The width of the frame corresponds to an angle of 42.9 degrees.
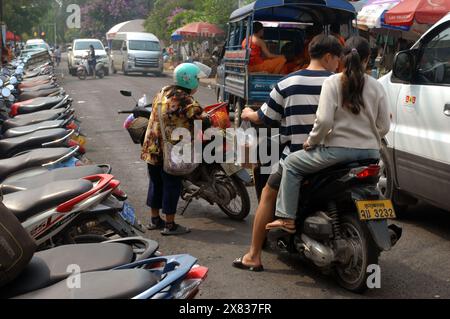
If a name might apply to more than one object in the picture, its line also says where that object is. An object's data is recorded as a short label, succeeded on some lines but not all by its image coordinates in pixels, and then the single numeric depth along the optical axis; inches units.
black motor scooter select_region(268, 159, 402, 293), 147.6
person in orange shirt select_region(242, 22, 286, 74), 389.7
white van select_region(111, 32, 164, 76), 1136.2
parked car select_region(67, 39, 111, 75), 1117.7
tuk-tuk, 378.0
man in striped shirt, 157.6
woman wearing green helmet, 200.7
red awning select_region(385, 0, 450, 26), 404.8
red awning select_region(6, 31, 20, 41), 1434.5
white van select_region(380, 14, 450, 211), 187.3
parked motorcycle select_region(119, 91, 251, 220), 221.1
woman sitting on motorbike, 147.6
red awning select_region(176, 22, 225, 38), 986.7
